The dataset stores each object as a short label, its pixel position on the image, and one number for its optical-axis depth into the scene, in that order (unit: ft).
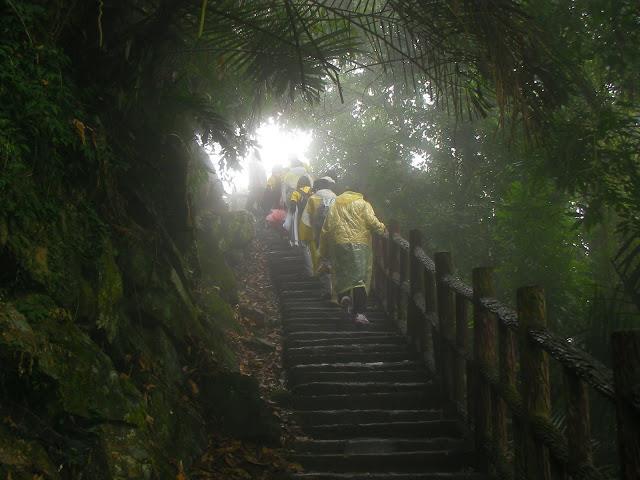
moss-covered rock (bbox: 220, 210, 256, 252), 39.22
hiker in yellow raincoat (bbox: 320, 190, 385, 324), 27.58
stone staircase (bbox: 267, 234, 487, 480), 16.90
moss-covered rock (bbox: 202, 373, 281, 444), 16.98
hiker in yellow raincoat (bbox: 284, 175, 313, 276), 37.52
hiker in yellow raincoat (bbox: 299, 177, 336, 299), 31.19
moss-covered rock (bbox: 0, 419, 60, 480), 8.67
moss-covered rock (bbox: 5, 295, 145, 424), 10.01
